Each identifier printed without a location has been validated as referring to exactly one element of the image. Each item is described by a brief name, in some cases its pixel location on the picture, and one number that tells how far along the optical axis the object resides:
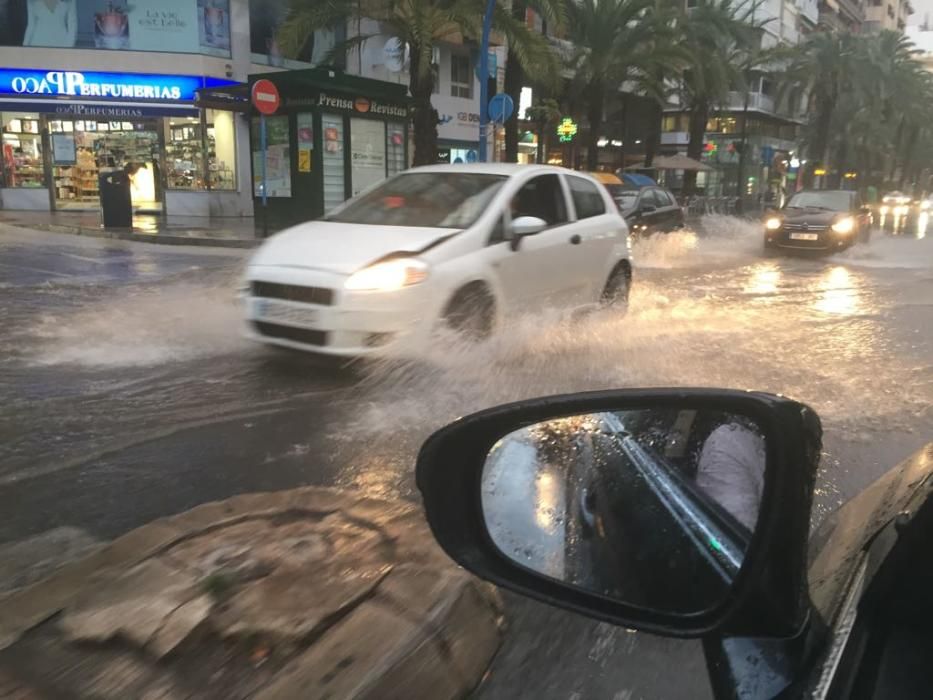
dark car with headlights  17.23
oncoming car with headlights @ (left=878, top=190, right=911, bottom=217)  45.31
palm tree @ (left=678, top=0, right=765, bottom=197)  30.77
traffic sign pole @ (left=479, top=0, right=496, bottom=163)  18.25
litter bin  17.94
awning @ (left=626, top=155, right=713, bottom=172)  33.16
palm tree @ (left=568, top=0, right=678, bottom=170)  25.86
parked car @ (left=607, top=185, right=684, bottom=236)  15.27
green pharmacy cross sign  25.31
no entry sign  15.95
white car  5.72
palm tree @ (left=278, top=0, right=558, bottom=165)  17.11
